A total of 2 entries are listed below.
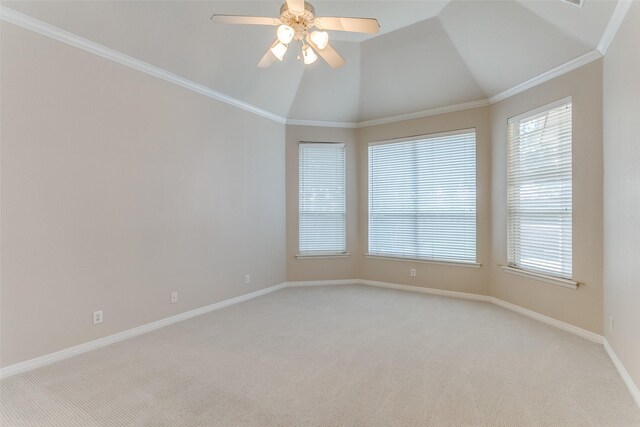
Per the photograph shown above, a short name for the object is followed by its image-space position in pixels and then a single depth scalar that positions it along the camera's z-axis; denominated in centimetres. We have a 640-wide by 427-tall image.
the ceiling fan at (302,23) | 228
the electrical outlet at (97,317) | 316
